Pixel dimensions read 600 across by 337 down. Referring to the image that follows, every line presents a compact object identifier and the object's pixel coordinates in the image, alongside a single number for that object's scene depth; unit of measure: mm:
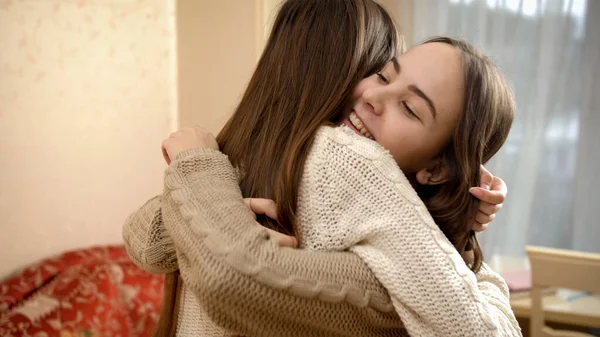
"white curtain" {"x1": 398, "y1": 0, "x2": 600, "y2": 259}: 2717
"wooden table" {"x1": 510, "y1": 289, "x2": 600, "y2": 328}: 2225
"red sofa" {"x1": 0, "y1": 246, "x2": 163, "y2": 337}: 1958
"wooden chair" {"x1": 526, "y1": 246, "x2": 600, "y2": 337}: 2006
